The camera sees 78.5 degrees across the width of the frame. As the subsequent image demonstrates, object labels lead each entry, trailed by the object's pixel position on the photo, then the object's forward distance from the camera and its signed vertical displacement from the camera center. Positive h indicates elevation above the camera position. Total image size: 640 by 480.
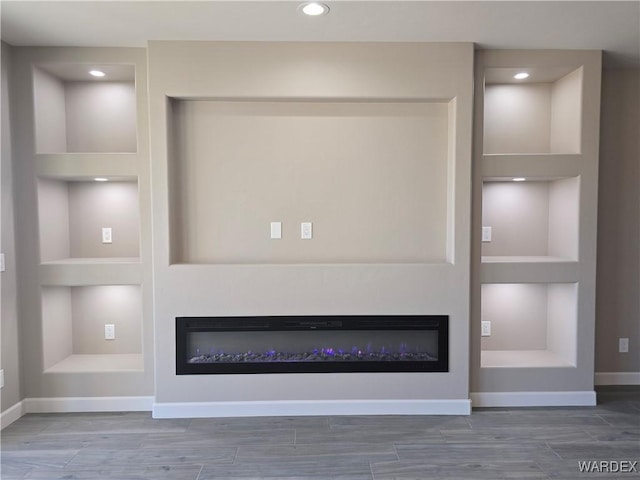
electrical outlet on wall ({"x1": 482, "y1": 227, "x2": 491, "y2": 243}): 3.22 -0.07
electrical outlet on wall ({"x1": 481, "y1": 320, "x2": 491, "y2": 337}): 3.27 -0.87
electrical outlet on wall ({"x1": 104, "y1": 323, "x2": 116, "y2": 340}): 3.15 -0.84
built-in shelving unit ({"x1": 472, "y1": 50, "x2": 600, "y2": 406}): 2.84 +0.01
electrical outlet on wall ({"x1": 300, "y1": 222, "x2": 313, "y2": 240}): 2.88 -0.03
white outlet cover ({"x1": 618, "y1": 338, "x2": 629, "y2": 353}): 3.25 -1.01
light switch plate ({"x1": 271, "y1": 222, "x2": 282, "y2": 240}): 2.87 -0.02
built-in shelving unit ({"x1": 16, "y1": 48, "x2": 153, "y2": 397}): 2.76 +0.05
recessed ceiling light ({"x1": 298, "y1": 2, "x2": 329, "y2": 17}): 2.19 +1.24
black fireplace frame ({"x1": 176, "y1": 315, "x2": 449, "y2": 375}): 2.78 -0.74
